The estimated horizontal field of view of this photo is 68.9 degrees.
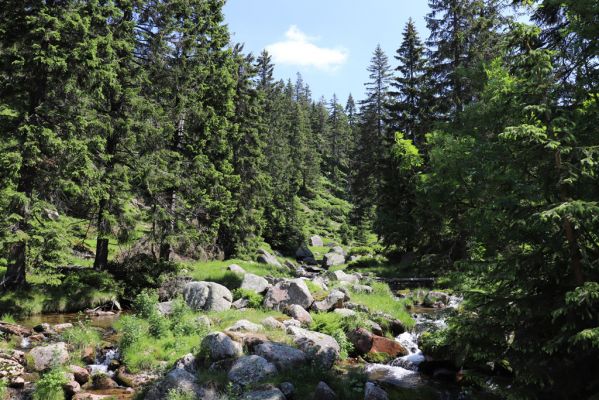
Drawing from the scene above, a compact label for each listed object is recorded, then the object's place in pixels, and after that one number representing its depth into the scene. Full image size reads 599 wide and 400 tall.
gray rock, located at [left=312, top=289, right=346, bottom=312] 16.19
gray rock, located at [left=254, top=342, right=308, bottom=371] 10.56
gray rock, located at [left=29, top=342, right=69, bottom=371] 10.85
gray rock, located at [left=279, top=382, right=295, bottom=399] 9.18
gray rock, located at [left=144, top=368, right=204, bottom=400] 9.18
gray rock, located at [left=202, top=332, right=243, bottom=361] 10.88
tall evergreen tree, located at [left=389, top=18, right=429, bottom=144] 36.94
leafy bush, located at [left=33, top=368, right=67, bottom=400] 9.55
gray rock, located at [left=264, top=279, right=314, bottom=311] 16.53
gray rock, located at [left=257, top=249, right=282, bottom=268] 35.03
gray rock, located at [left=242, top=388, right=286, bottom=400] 8.65
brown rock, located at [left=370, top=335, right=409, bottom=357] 12.94
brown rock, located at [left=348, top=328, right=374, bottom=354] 12.94
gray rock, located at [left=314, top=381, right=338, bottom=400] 9.04
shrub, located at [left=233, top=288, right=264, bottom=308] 16.86
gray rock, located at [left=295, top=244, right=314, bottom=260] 48.66
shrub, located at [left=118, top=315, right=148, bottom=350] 12.10
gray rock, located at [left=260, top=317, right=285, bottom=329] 13.39
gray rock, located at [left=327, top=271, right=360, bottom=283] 24.06
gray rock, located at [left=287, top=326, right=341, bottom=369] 11.08
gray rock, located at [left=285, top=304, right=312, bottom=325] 14.79
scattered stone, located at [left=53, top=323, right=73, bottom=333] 14.10
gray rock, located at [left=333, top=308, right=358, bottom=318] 14.95
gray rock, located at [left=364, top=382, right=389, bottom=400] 9.19
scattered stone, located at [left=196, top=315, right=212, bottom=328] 13.57
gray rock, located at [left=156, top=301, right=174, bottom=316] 15.26
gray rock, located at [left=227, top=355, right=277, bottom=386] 9.70
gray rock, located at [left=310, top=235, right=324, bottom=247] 59.74
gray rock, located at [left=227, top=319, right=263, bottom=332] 12.84
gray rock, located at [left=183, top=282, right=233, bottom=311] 16.19
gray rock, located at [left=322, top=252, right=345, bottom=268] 44.41
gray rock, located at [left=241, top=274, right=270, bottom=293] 18.73
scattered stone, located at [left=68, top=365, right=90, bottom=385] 10.68
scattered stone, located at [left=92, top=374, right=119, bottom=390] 10.64
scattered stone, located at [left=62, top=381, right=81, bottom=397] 9.95
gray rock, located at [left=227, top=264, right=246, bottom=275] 22.47
